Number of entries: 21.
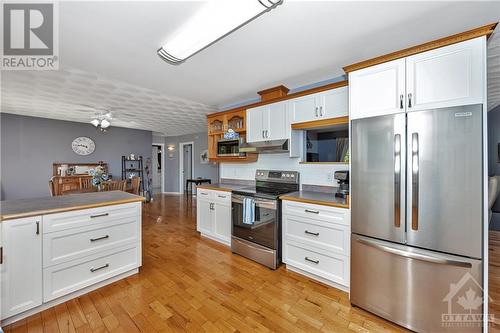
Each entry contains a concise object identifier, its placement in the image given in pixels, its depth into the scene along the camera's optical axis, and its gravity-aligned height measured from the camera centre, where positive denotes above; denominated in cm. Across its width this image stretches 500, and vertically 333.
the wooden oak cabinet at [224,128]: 341 +68
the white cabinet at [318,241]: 199 -83
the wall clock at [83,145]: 599 +60
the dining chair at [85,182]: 466 -44
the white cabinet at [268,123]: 281 +63
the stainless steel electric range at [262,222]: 246 -75
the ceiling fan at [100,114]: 433 +125
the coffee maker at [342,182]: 227 -21
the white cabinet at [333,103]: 228 +73
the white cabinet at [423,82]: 138 +66
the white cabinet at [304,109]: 252 +74
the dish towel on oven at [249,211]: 262 -61
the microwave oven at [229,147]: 340 +31
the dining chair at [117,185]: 474 -49
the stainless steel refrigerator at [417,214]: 139 -38
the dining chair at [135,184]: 553 -53
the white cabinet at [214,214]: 306 -81
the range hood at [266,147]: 276 +27
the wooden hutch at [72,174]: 517 -27
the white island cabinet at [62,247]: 155 -75
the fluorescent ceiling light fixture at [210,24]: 133 +108
